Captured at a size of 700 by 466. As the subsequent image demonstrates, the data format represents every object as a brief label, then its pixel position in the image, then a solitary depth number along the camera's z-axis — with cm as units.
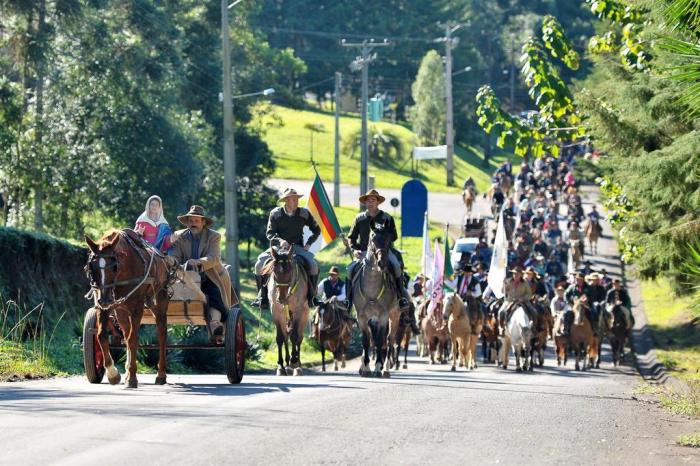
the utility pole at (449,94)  8056
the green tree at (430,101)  9369
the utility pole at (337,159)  6925
